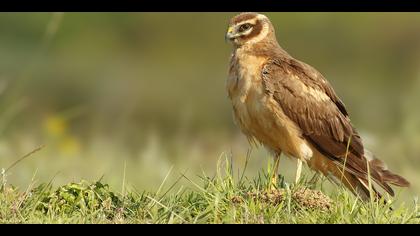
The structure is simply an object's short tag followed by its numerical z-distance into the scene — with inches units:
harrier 692.1
